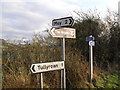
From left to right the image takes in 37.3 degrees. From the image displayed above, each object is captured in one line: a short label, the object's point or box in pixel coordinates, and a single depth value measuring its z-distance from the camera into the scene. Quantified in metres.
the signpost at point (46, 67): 4.08
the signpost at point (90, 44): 6.59
